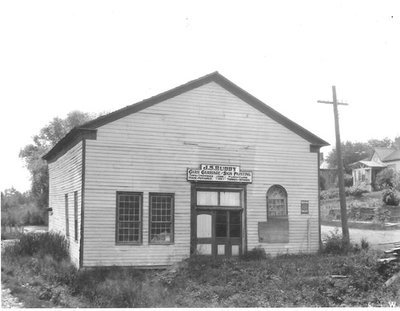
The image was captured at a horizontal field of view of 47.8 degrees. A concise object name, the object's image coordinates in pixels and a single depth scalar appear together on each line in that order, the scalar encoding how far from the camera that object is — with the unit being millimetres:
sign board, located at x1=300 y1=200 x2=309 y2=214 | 18219
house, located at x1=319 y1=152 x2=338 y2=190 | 68362
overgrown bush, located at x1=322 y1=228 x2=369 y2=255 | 18331
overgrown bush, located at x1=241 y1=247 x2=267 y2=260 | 16953
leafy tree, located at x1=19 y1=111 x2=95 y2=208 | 45438
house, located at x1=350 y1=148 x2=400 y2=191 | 57094
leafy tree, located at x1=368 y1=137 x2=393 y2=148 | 96519
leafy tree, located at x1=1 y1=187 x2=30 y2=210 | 44275
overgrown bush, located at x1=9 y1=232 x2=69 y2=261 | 17484
